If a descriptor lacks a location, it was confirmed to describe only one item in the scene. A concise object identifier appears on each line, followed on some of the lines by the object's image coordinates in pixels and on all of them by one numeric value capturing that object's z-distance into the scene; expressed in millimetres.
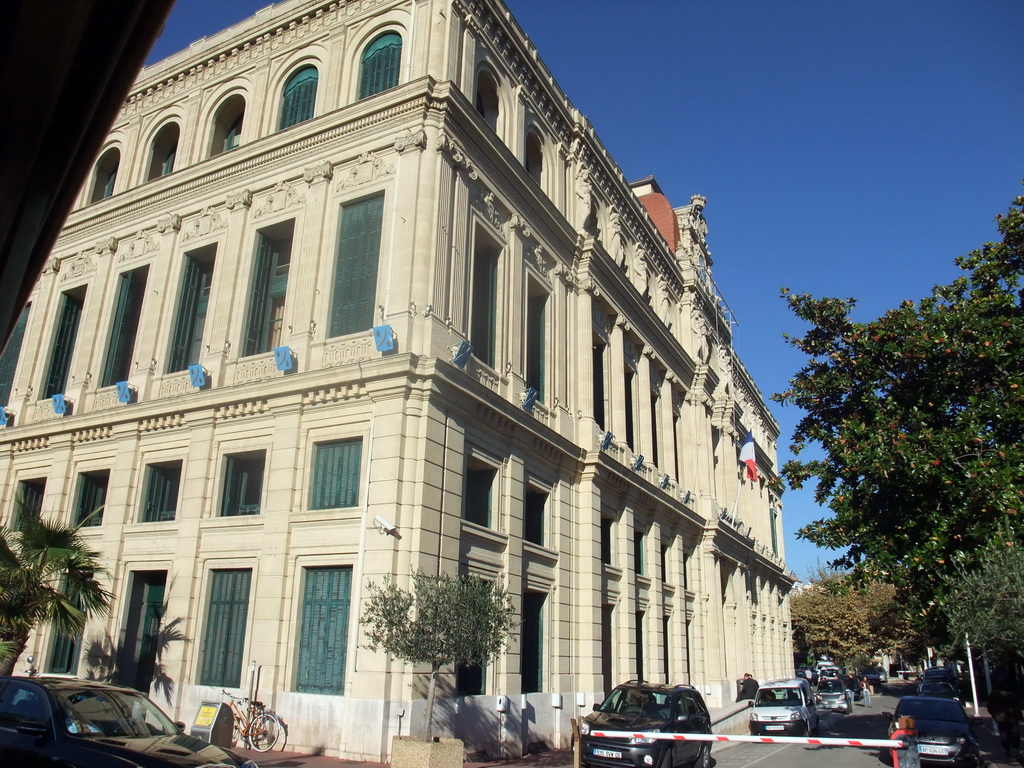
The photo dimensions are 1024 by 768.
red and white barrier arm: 11112
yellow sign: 14359
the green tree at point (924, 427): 17594
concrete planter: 13125
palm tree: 15109
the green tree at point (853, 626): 64688
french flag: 36016
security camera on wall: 16609
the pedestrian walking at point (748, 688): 35781
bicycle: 16438
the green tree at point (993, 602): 15094
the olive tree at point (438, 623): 14562
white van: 24953
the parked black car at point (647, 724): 14844
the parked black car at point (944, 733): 17219
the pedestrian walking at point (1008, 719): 17828
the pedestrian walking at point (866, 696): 37844
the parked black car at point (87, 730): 8047
